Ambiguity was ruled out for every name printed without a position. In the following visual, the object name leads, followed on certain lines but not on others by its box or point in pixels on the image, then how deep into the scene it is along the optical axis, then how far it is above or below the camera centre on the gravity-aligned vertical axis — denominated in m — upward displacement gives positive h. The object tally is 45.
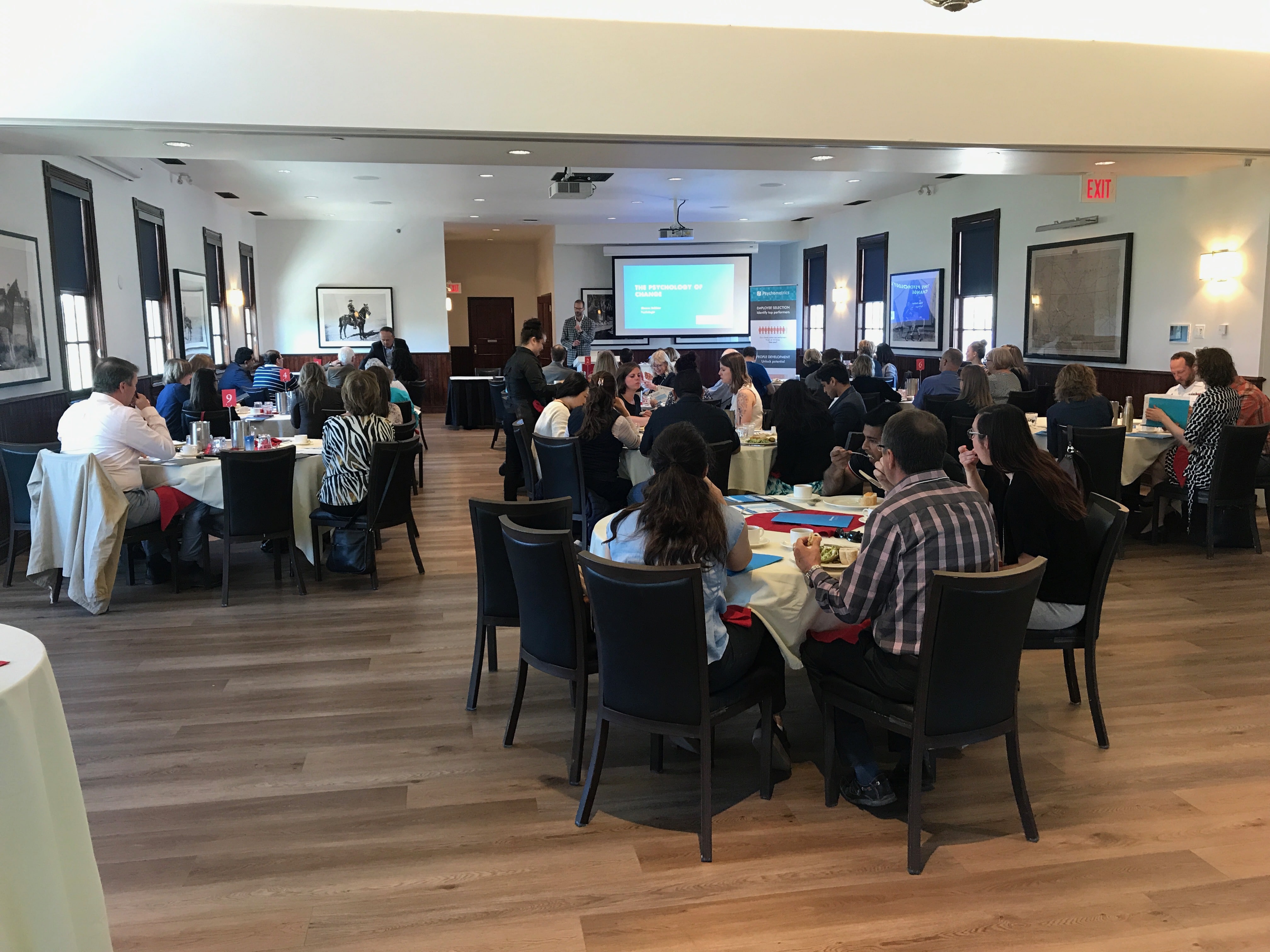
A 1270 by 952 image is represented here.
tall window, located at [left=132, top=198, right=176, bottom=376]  9.70 +0.63
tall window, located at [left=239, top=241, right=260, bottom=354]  14.66 +0.80
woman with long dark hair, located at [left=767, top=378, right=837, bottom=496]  6.16 -0.64
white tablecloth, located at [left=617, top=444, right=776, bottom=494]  6.61 -0.93
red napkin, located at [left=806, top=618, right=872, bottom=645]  3.27 -1.04
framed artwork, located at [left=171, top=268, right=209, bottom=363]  10.80 +0.38
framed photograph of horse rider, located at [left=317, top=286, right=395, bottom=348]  15.87 +0.43
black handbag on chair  5.71 -1.24
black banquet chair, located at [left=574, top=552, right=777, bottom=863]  2.68 -0.93
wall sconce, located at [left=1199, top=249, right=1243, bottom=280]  8.09 +0.51
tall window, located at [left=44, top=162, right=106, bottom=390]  7.62 +0.61
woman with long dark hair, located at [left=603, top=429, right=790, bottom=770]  2.90 -0.61
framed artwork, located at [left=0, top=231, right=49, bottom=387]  6.62 +0.24
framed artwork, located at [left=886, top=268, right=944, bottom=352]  12.73 +0.28
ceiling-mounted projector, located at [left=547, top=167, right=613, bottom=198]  10.81 +1.72
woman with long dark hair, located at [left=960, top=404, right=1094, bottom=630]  3.41 -0.66
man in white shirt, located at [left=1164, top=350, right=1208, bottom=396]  7.08 -0.35
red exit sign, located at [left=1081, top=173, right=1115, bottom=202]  7.80 +1.14
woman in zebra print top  5.58 -0.59
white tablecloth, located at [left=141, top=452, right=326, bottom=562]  5.63 -0.81
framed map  9.53 +0.29
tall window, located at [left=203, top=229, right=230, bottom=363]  12.50 +0.71
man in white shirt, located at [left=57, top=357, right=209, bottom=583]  5.43 -0.49
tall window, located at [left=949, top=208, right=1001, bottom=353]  11.51 +0.65
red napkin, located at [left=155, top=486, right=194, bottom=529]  5.57 -0.92
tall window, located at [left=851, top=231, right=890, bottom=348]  14.38 +0.68
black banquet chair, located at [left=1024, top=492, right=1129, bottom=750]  3.46 -1.07
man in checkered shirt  2.76 -0.64
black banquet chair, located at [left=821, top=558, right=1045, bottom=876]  2.58 -0.96
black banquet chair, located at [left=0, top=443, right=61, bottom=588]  5.46 -0.73
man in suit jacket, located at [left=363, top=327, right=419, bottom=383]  13.30 -0.22
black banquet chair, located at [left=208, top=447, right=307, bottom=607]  5.37 -0.87
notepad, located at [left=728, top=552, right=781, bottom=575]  3.20 -0.76
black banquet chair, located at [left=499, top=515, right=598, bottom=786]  3.14 -0.91
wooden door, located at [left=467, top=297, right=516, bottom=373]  20.73 +0.30
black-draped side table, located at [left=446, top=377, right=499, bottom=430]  14.30 -0.94
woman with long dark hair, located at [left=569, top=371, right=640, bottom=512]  6.04 -0.65
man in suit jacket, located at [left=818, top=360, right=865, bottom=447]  6.64 -0.49
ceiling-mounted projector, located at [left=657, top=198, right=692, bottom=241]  14.27 +1.52
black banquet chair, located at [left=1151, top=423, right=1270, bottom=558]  6.05 -0.93
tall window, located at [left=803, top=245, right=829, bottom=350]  16.95 +0.70
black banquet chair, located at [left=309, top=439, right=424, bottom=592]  5.55 -0.95
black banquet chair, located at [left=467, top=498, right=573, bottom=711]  3.73 -0.83
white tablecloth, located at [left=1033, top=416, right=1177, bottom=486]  6.59 -0.86
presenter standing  15.79 +0.04
